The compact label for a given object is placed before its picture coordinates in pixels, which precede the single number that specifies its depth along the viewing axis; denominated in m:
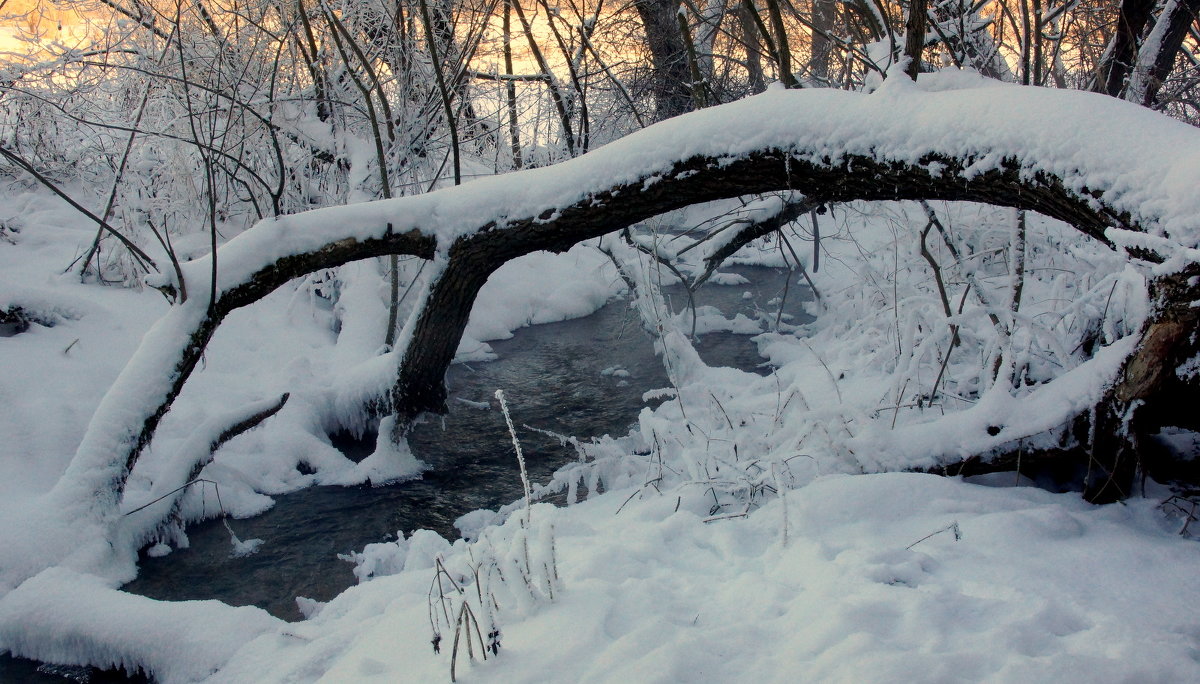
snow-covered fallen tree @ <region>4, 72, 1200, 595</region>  2.68
